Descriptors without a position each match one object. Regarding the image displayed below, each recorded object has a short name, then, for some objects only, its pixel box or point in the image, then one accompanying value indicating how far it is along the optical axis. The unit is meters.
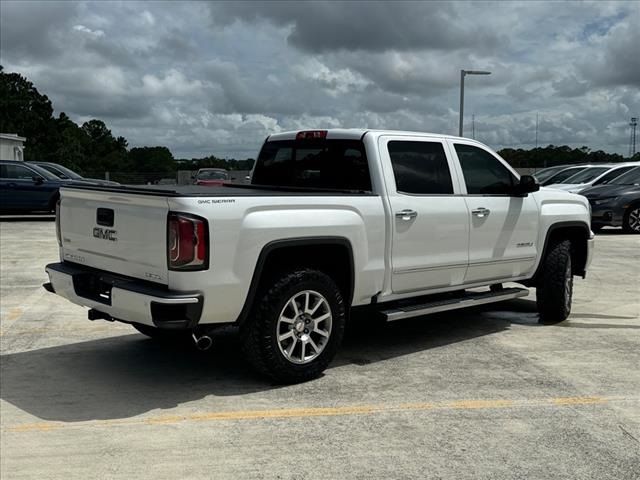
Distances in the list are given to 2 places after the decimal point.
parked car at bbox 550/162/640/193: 17.69
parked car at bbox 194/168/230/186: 28.66
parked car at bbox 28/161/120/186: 19.98
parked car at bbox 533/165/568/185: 20.99
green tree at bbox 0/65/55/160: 81.19
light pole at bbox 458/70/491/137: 31.13
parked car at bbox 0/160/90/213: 19.00
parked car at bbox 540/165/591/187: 19.64
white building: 41.03
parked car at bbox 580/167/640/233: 16.44
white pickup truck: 4.64
